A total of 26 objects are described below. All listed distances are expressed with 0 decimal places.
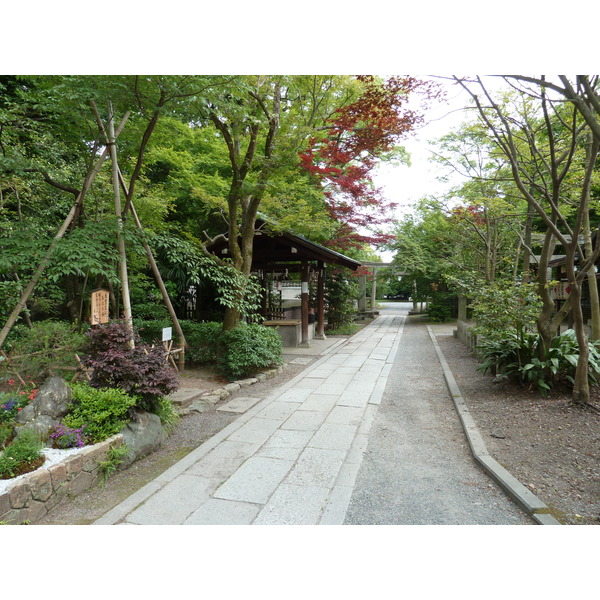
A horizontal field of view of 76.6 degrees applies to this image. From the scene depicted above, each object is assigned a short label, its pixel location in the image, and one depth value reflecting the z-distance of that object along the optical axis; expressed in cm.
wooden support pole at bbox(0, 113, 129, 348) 351
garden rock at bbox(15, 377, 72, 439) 307
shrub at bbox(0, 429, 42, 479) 249
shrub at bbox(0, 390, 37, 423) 328
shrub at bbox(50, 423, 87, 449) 294
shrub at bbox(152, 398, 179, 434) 394
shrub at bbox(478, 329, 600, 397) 473
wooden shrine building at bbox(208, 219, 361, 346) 929
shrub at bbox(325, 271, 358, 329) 1387
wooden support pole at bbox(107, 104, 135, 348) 425
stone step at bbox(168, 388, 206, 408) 489
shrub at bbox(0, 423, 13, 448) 285
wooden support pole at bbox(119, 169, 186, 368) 477
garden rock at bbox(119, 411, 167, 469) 329
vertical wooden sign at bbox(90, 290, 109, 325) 399
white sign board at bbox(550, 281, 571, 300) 1294
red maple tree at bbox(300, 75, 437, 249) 504
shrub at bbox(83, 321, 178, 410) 362
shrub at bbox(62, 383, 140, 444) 314
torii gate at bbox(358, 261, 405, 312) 1852
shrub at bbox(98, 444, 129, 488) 298
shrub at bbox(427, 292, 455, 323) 1697
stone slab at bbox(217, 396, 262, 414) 481
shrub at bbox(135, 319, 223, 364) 695
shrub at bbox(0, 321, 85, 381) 429
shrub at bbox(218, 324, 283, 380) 627
